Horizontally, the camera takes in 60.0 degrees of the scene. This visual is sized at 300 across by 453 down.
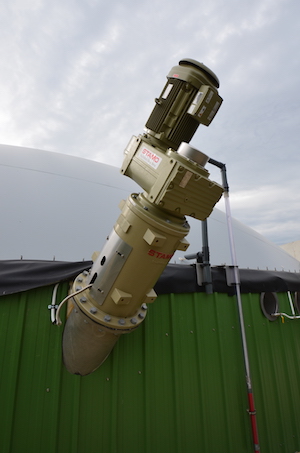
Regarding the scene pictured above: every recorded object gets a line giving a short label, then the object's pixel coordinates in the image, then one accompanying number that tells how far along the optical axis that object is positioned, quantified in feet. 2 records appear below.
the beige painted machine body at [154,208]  5.54
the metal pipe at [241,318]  9.42
